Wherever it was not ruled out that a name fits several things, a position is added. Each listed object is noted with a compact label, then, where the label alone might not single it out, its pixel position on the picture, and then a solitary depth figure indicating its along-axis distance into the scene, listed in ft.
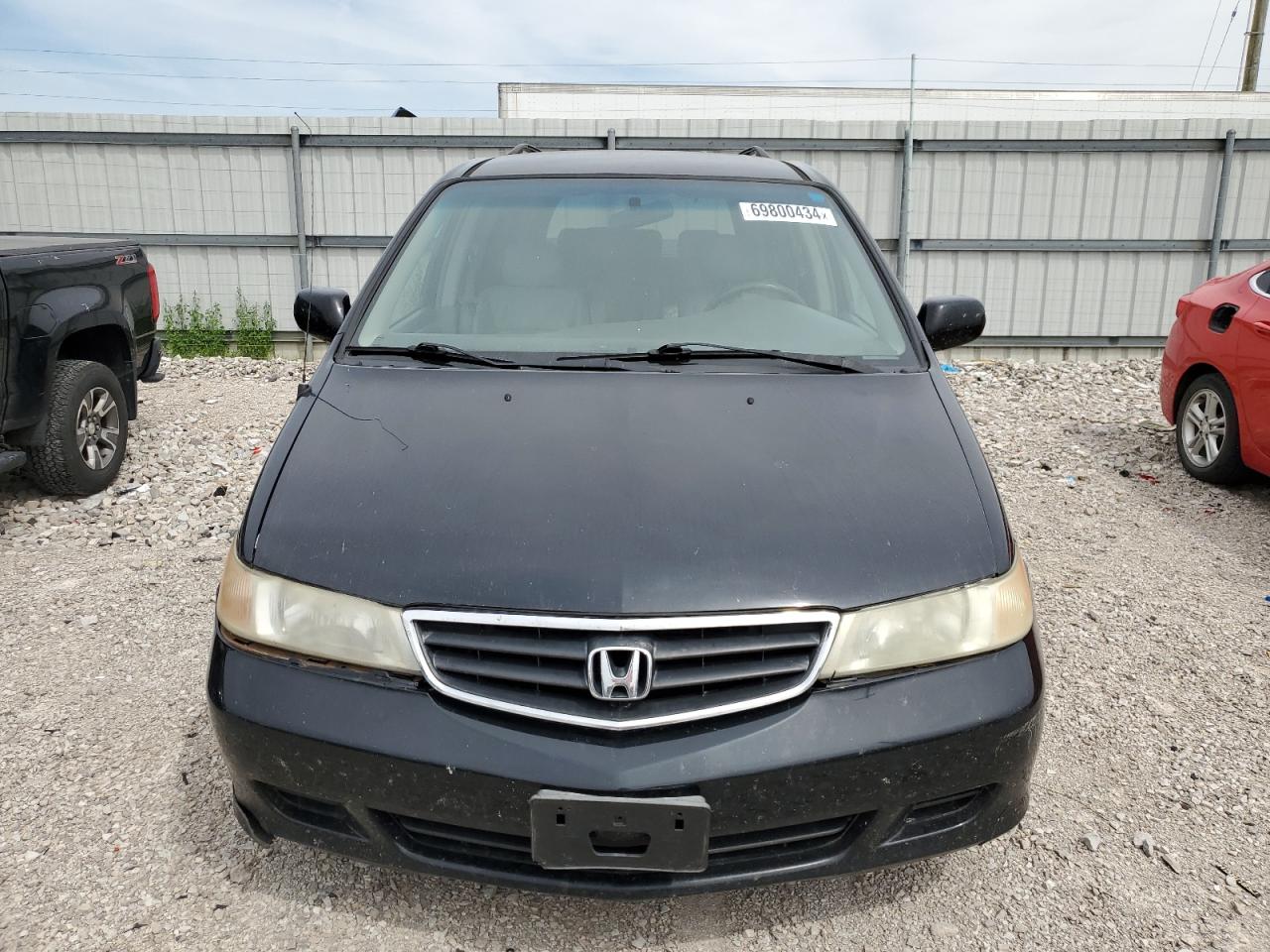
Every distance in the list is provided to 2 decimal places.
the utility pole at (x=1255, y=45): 96.73
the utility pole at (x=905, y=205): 34.12
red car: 17.40
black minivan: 6.07
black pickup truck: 15.89
